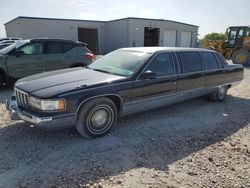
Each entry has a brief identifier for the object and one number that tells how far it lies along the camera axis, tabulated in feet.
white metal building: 76.04
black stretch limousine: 11.40
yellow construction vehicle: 53.13
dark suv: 23.26
